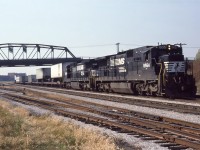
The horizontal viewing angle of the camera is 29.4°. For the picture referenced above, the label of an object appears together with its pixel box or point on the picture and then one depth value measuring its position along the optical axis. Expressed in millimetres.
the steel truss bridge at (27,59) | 95688
